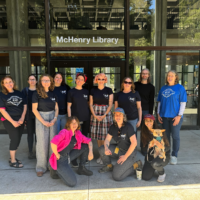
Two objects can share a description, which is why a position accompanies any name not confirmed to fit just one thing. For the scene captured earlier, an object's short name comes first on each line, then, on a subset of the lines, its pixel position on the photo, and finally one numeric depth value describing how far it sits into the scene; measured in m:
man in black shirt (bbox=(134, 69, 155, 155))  4.09
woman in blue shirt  3.56
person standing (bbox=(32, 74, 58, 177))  3.22
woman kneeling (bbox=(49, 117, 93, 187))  2.82
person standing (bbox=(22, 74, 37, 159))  3.78
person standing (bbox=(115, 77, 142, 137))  3.61
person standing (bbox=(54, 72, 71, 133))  3.75
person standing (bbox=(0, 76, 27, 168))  3.37
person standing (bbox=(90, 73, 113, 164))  3.69
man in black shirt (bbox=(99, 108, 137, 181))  2.98
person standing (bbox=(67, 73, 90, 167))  3.65
